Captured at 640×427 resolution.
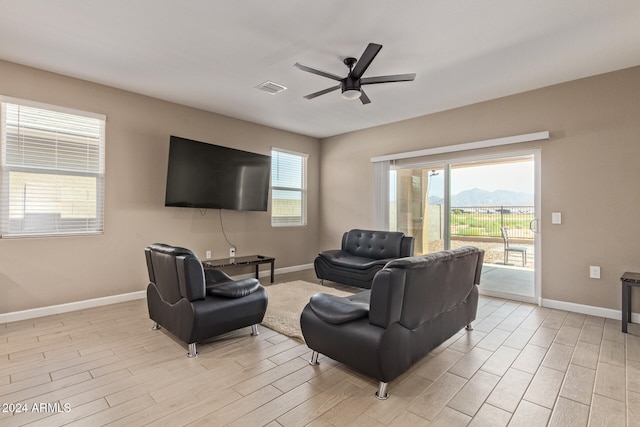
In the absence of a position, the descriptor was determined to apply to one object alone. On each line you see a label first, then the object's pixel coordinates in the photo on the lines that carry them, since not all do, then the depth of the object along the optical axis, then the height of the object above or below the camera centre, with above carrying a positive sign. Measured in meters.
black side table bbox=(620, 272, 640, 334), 3.06 -0.72
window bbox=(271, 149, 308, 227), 6.03 +0.60
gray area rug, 3.17 -1.10
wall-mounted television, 4.35 +0.62
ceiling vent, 3.90 +1.70
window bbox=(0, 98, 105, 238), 3.38 +0.52
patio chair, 4.36 -0.38
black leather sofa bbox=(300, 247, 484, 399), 1.97 -0.71
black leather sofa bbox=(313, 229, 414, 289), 4.53 -0.62
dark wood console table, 4.56 -0.70
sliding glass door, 4.24 +0.11
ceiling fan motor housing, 3.12 +1.39
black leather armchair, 2.54 -0.75
